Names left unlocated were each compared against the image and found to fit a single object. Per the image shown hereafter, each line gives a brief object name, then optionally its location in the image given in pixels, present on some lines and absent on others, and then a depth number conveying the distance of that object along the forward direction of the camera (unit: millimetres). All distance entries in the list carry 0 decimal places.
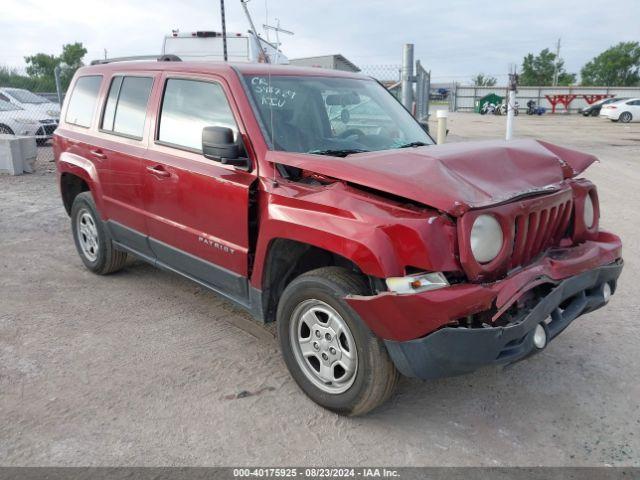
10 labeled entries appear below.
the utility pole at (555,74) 72250
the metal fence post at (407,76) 8867
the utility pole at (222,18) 5984
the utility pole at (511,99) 10969
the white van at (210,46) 10422
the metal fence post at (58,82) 13088
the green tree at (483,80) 71756
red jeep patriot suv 2613
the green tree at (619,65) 69212
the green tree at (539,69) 72188
